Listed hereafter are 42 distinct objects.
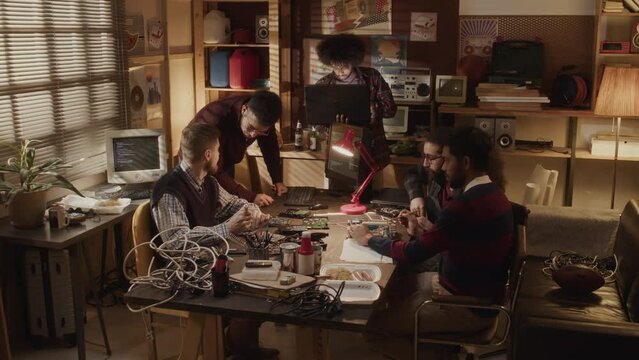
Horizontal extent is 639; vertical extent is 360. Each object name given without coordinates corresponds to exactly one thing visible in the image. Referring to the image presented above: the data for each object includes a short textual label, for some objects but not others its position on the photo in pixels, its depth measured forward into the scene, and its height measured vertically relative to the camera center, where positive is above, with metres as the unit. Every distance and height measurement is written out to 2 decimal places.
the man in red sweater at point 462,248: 2.75 -0.76
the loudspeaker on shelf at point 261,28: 5.77 +0.24
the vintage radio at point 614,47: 4.94 +0.07
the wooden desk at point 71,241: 3.44 -0.89
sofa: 2.64 -1.07
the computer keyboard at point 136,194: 4.20 -0.81
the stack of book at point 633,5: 4.83 +0.35
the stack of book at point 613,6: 4.88 +0.35
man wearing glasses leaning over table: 3.79 -0.41
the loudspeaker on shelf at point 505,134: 5.11 -0.56
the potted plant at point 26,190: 3.57 -0.67
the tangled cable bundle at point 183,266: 2.60 -0.81
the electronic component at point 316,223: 3.39 -0.81
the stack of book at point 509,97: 5.04 -0.29
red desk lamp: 3.70 -0.56
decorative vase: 3.56 -0.76
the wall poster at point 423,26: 5.53 +0.24
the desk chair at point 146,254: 3.05 -0.85
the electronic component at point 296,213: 3.61 -0.80
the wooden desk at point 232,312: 2.39 -0.88
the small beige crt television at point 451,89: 5.21 -0.24
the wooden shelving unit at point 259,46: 5.61 +0.09
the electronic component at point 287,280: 2.58 -0.82
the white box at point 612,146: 4.99 -0.63
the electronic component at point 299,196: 3.87 -0.78
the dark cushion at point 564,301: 3.37 -1.21
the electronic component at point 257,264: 2.69 -0.78
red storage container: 5.71 -0.09
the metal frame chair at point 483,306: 2.72 -0.98
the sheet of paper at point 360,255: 2.95 -0.84
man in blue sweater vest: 3.00 -0.69
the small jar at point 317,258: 2.75 -0.78
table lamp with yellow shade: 4.73 -0.24
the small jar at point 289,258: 2.76 -0.78
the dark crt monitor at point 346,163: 3.75 -0.57
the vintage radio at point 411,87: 5.48 -0.23
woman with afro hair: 4.90 -0.12
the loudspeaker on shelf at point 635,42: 4.96 +0.10
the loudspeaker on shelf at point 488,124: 5.14 -0.49
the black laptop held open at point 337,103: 4.34 -0.29
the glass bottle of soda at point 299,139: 5.50 -0.63
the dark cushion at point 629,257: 3.29 -1.02
